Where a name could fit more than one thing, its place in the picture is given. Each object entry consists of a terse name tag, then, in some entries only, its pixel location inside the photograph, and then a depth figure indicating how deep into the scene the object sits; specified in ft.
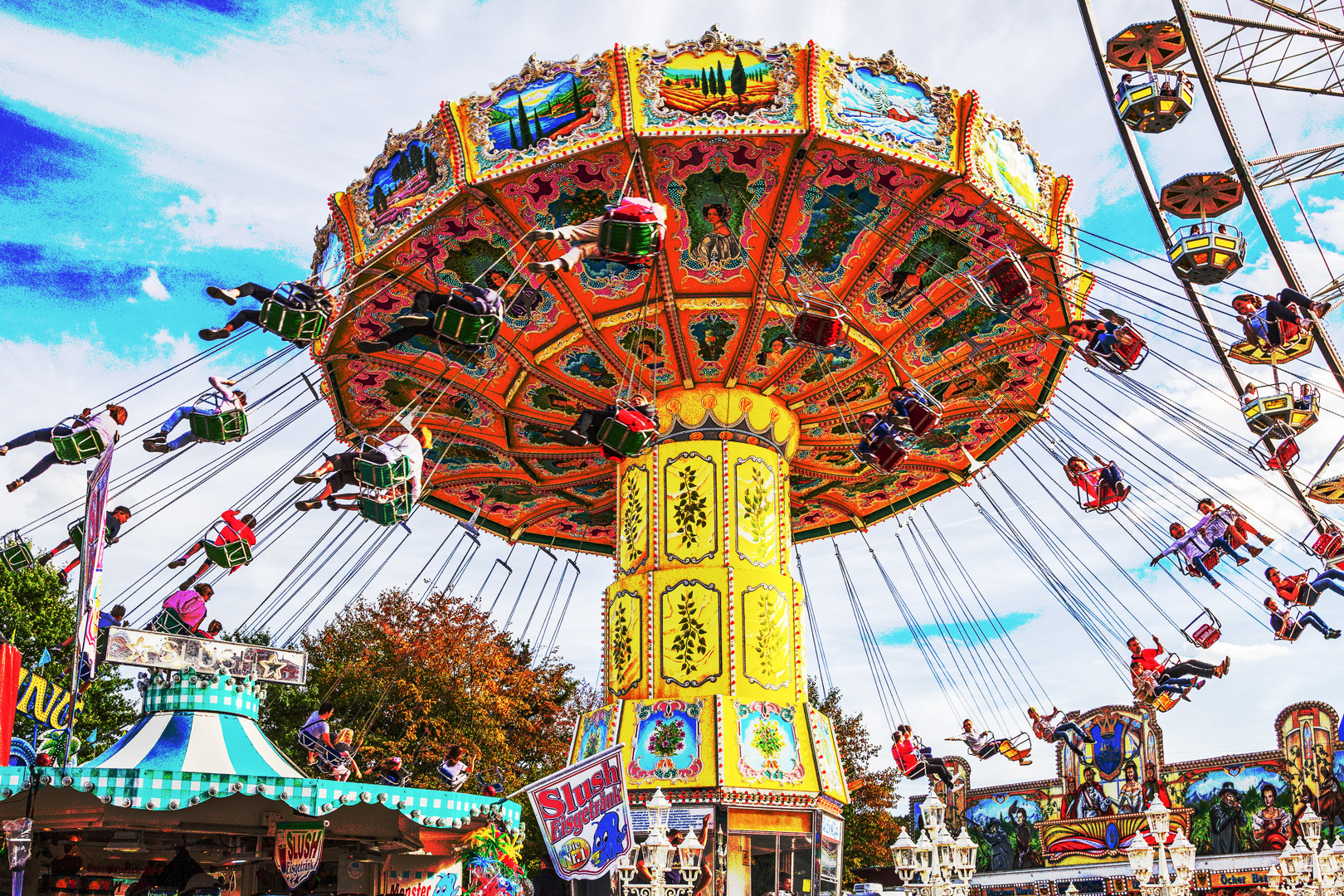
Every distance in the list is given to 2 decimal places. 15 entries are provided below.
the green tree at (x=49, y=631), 79.25
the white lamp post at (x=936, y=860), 35.40
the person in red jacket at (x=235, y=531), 46.09
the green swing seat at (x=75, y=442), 40.63
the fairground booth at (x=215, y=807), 32.35
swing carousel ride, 39.99
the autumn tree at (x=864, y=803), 106.22
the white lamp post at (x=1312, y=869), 45.93
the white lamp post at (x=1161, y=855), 42.58
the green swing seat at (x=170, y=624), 43.04
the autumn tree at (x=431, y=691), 88.22
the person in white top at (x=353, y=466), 38.11
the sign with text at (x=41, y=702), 39.14
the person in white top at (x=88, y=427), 40.55
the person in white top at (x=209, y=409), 39.86
